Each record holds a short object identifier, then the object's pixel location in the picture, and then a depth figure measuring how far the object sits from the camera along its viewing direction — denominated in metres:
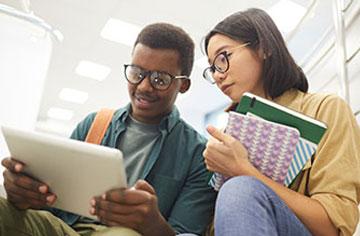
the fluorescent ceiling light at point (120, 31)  3.73
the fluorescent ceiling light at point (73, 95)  5.93
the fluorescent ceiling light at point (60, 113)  7.25
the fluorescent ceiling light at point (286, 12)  3.11
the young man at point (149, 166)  0.73
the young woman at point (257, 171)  0.59
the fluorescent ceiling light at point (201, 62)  4.29
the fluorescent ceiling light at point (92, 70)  4.75
